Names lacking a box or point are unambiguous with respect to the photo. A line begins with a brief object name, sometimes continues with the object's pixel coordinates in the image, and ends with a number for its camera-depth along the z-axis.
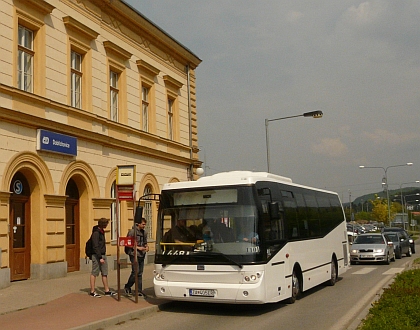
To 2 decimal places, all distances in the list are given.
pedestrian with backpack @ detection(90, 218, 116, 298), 13.28
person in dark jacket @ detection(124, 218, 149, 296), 13.84
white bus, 11.17
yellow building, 16.05
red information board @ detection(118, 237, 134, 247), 12.84
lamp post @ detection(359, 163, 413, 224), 55.81
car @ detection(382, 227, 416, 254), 33.86
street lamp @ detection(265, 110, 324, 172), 26.50
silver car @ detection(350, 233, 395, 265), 25.33
